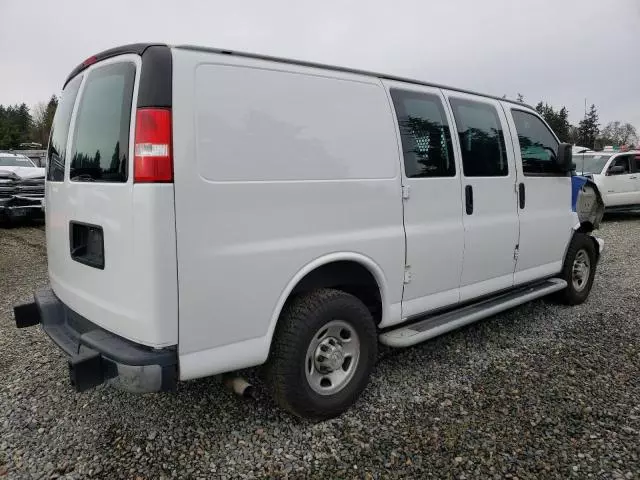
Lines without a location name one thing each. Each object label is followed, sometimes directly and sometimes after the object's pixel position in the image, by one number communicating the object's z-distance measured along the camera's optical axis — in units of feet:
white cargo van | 8.01
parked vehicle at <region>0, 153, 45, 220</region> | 35.83
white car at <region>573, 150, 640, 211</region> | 43.06
